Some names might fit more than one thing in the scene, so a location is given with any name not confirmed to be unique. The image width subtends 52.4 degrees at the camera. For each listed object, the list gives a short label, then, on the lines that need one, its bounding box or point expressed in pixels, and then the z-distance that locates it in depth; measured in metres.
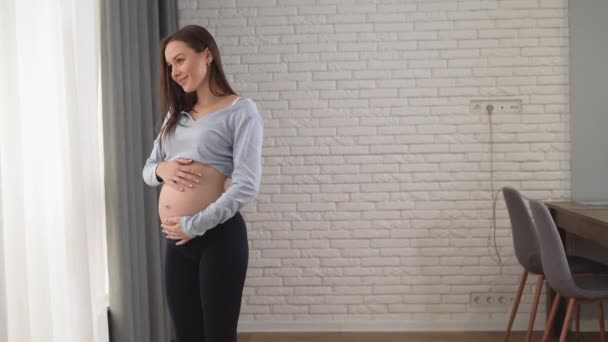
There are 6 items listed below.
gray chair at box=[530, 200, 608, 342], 2.68
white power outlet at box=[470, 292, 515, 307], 3.75
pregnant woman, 1.74
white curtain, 1.95
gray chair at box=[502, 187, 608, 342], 3.14
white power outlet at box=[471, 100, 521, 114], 3.69
